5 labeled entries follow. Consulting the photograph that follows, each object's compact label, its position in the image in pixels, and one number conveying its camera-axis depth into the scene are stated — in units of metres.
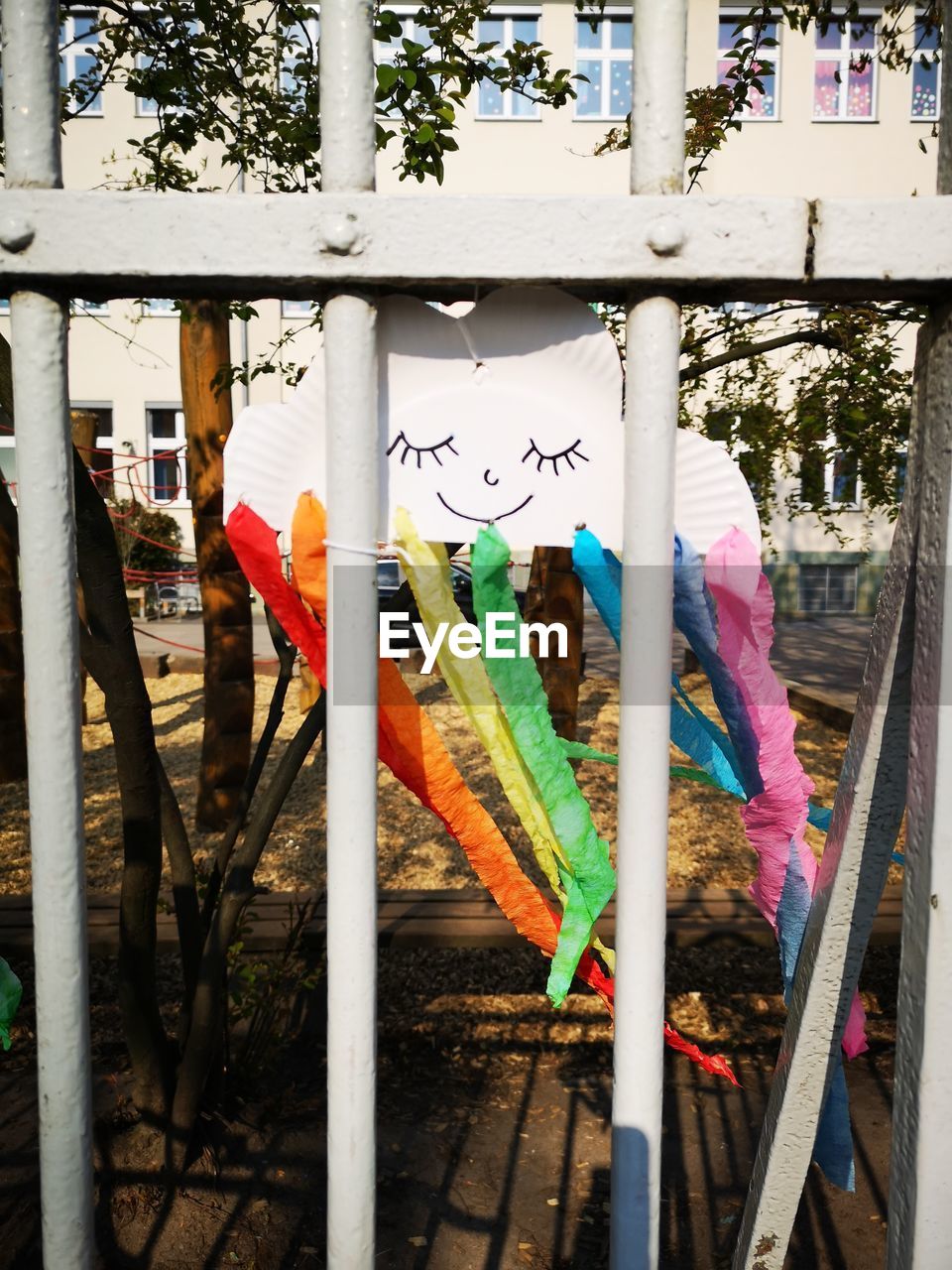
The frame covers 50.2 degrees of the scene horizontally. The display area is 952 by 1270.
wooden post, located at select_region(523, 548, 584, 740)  5.84
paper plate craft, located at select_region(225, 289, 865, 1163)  1.04
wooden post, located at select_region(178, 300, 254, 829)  4.80
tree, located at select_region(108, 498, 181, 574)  14.77
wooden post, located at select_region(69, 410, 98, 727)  6.68
